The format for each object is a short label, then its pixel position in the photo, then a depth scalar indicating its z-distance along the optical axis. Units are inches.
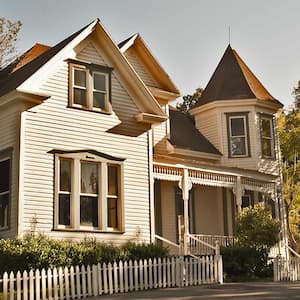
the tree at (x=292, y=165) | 1434.5
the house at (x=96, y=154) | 726.5
